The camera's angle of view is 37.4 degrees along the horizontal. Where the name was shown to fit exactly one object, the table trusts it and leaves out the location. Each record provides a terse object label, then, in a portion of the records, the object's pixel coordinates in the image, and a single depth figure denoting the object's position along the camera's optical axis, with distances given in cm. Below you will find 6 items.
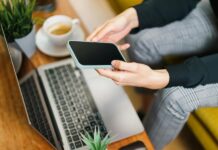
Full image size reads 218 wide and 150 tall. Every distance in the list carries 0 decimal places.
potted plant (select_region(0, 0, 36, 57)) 82
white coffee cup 89
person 81
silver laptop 77
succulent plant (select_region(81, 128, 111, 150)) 62
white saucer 92
